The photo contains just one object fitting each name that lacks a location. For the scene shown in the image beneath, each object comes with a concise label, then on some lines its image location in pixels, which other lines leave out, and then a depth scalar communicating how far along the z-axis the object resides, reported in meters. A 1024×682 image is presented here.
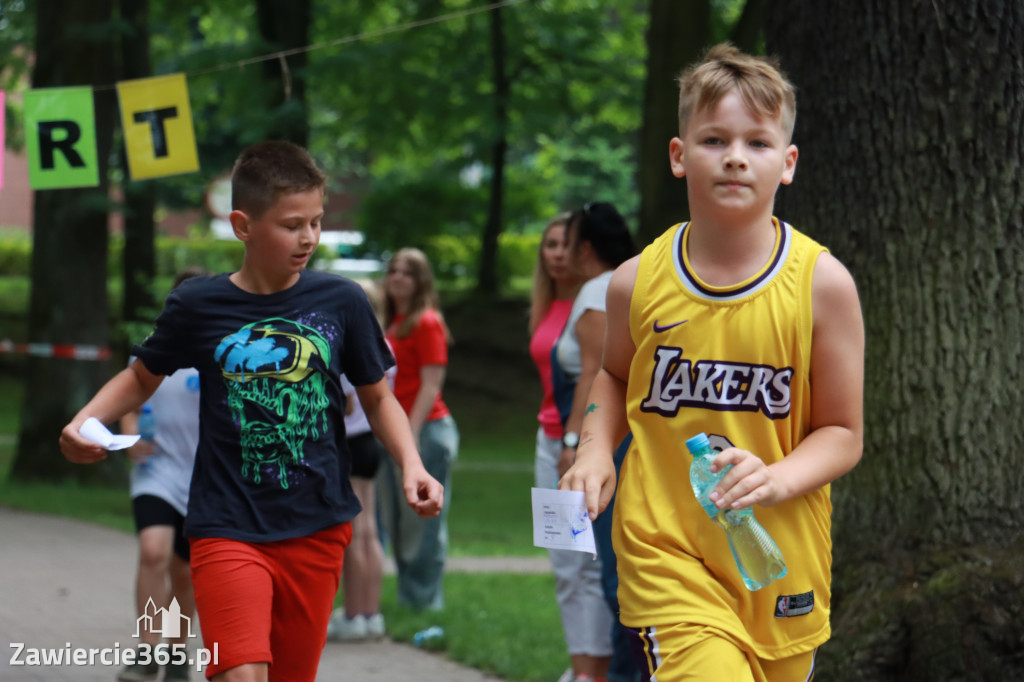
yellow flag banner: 7.68
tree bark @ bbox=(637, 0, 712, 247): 12.59
